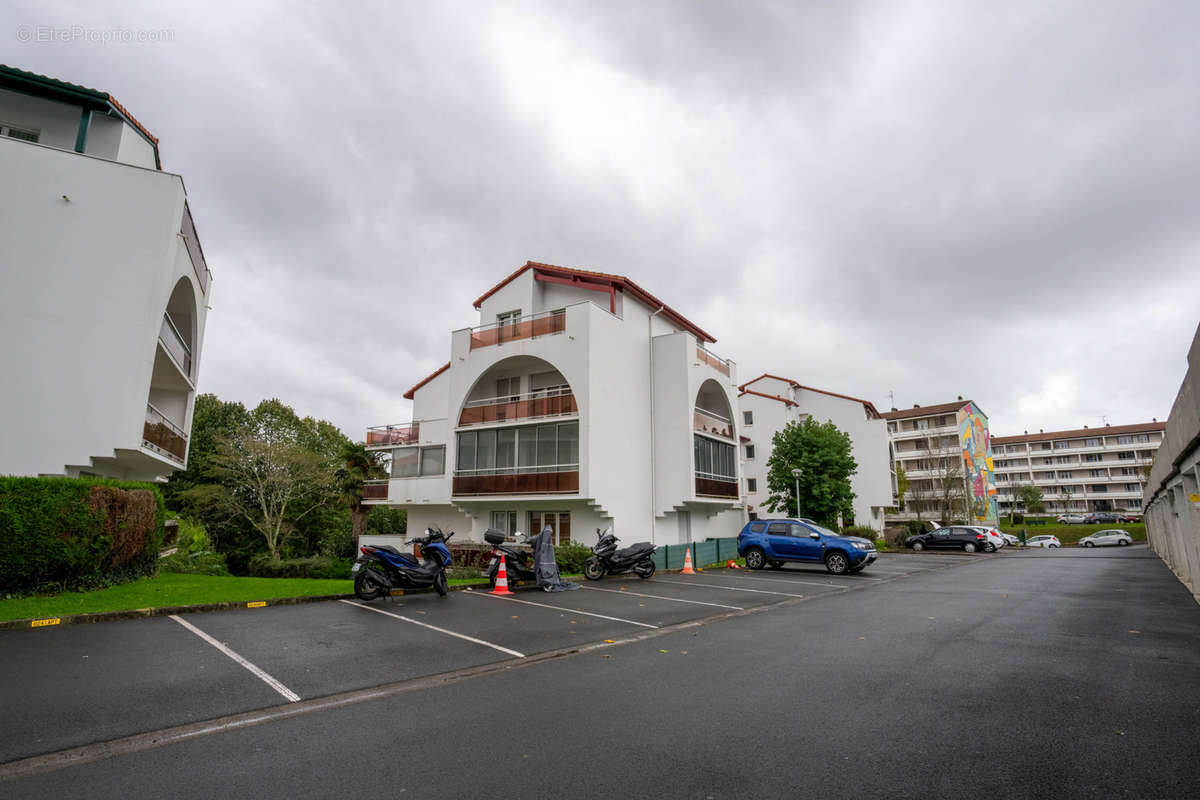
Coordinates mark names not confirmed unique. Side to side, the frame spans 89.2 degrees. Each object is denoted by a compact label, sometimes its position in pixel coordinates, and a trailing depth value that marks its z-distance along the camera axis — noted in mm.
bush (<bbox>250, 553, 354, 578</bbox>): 24656
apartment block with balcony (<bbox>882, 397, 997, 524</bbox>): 53656
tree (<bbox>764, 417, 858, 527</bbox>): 33469
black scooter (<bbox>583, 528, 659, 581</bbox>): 17391
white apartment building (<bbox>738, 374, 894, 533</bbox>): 45562
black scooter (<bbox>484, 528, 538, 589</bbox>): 14648
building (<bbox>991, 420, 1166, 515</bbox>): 84938
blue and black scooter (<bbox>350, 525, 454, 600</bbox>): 11484
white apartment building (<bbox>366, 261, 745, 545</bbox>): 23984
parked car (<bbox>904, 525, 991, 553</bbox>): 36375
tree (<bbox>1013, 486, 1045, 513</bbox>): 82500
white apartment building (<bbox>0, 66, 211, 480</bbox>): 13102
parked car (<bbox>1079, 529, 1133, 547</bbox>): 43688
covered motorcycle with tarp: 14562
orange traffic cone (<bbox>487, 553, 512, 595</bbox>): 13875
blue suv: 20031
